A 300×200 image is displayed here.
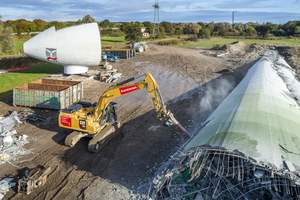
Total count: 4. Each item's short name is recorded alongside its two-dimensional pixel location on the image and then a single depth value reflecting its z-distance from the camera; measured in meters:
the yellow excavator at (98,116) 10.91
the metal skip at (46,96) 15.43
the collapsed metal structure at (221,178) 6.11
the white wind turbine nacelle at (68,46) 21.31
